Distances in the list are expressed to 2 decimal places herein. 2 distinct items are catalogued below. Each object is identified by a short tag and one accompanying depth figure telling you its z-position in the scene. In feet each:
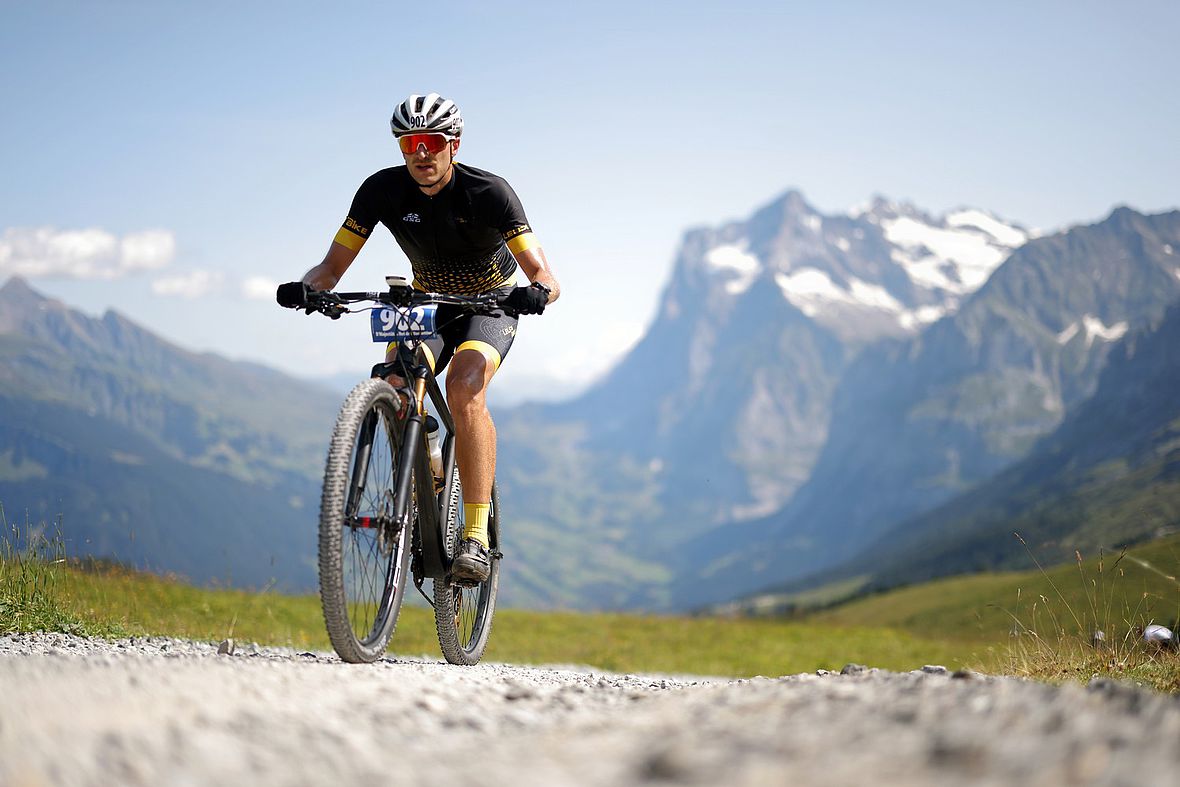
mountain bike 18.07
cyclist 21.53
